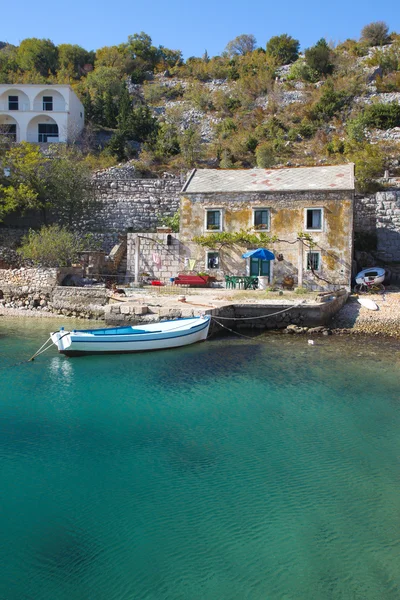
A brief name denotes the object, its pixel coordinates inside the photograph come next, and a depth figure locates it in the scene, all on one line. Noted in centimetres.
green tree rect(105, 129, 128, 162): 4169
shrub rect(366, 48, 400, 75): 5214
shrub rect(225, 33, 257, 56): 6706
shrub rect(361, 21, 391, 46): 5950
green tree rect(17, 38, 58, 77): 6084
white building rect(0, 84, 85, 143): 4238
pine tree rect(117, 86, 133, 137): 4437
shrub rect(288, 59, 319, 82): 5403
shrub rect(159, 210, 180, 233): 2972
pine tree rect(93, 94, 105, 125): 4909
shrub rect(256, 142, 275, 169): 3769
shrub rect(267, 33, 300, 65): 6128
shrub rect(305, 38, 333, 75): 5441
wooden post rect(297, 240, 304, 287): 2322
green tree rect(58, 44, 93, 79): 6355
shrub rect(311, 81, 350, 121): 4653
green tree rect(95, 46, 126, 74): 6246
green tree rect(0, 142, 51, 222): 2944
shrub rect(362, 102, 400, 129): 4150
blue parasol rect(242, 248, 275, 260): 2369
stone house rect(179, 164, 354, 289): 2462
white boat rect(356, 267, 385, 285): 2455
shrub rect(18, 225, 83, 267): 2556
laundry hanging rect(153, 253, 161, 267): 2697
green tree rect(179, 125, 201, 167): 4017
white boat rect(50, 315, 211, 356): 1638
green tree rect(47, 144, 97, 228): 3075
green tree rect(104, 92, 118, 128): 4838
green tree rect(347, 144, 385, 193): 3077
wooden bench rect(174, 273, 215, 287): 2528
